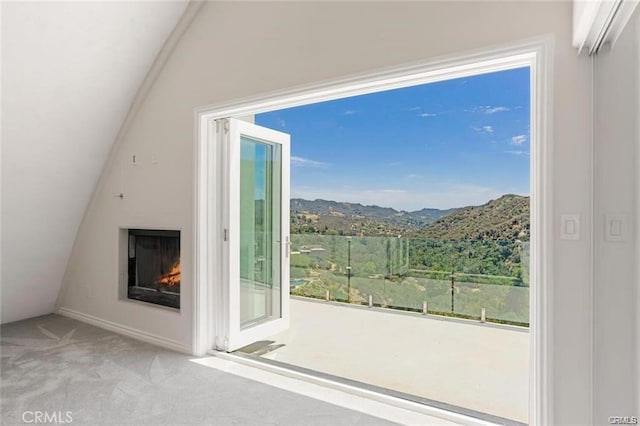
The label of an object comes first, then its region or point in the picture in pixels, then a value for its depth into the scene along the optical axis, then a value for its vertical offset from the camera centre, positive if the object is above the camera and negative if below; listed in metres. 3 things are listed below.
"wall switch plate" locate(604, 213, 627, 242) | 1.68 -0.04
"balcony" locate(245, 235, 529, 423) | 2.82 -1.15
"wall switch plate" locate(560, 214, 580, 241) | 1.78 -0.04
